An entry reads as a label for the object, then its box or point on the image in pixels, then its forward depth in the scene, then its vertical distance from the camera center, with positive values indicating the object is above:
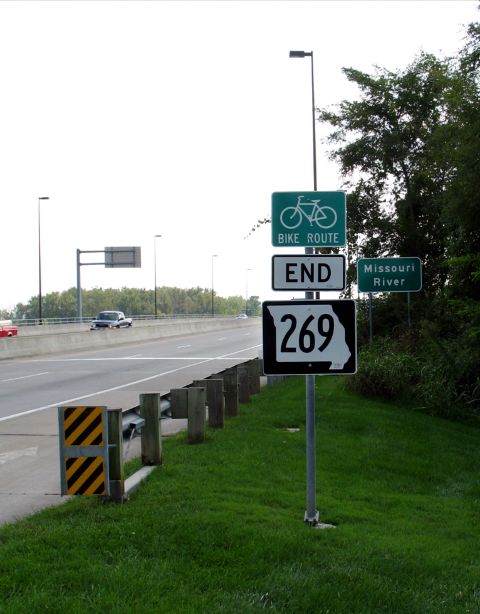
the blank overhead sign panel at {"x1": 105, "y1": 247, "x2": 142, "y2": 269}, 65.00 +3.59
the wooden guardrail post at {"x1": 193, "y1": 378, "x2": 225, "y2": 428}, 10.70 -1.50
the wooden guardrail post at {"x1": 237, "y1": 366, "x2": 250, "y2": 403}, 13.90 -1.63
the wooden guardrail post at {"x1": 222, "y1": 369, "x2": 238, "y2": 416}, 11.90 -1.48
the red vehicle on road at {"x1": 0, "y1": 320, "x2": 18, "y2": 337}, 48.39 -1.98
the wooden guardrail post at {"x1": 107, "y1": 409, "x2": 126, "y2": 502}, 6.45 -1.37
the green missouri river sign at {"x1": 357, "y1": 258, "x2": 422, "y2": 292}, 17.27 +0.48
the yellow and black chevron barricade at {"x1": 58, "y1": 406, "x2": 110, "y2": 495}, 6.38 -1.29
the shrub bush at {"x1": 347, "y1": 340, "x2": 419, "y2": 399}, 15.27 -1.70
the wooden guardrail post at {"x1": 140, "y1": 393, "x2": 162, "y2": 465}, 7.88 -1.39
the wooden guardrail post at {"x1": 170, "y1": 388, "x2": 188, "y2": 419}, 9.17 -1.28
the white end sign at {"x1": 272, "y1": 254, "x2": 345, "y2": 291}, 6.21 +0.20
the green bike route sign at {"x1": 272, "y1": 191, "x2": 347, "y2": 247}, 6.72 +0.70
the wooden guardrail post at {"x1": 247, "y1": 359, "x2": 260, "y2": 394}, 15.05 -1.61
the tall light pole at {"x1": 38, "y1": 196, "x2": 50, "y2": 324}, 56.38 +2.74
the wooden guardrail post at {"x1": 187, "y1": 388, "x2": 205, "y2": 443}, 9.16 -1.46
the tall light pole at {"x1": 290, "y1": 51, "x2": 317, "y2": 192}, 21.91 +5.67
